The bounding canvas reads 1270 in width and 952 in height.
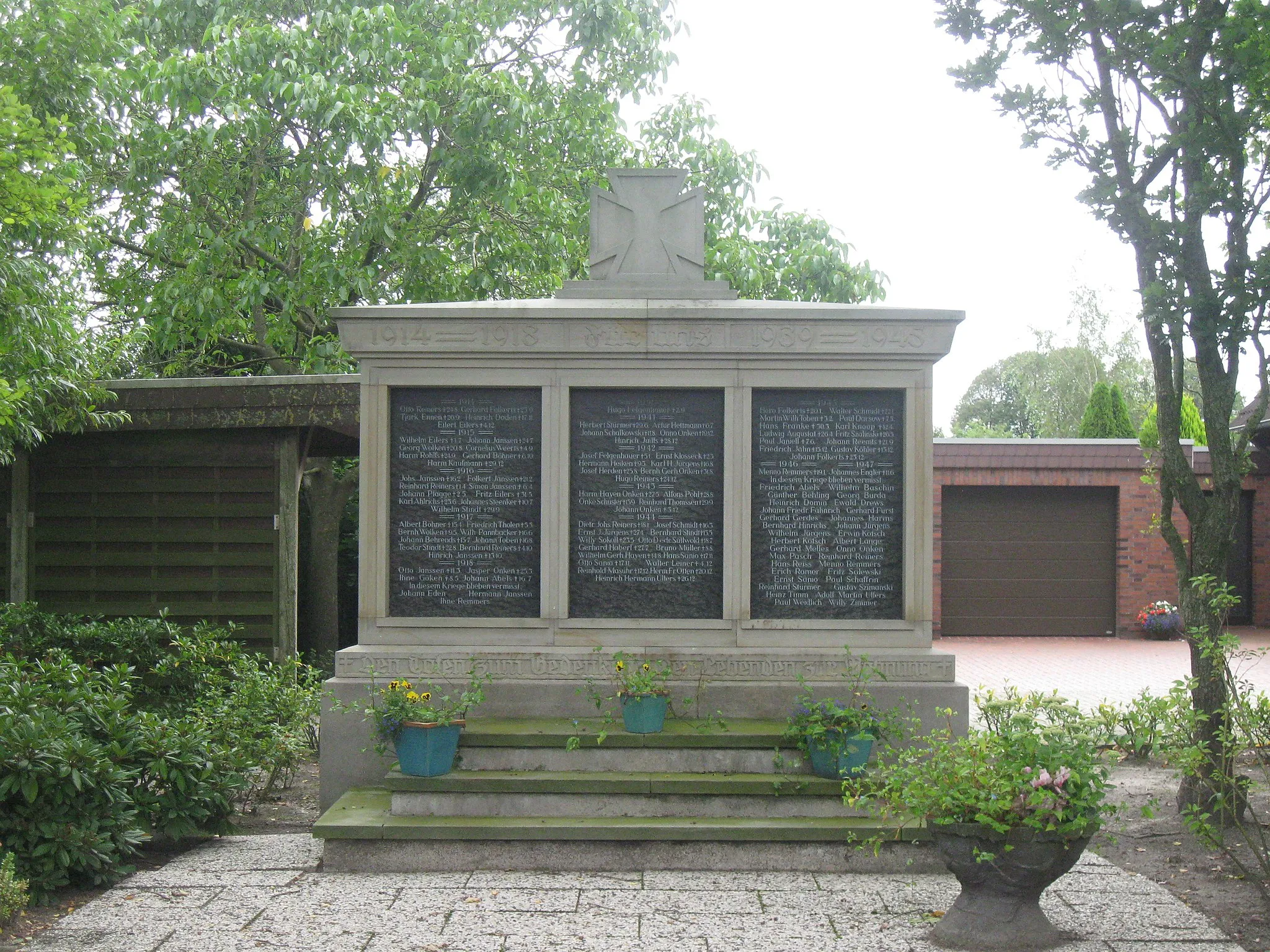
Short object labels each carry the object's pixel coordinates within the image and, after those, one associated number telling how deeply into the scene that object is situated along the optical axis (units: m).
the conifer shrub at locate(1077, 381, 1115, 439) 27.12
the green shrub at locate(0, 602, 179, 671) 9.07
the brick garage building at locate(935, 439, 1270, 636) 21.34
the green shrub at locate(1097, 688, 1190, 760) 9.07
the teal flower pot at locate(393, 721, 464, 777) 6.44
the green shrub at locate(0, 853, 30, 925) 5.23
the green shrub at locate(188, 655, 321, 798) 7.58
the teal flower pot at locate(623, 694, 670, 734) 6.74
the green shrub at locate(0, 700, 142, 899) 5.71
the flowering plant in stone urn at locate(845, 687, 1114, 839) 4.99
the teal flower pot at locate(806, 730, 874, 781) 6.51
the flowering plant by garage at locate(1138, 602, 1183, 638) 20.67
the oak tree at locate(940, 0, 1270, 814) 7.11
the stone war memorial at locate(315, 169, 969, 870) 7.27
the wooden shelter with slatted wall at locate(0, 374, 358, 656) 10.99
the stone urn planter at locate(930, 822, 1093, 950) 5.04
